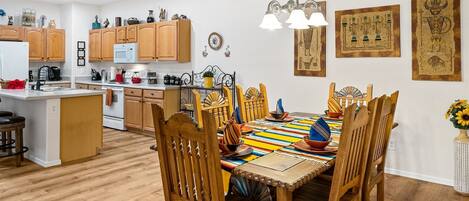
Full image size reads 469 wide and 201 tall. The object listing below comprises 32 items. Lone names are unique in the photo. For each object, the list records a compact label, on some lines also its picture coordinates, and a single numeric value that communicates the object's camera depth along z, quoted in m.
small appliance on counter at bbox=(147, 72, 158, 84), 6.54
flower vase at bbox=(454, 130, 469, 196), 3.25
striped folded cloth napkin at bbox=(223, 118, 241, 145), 1.89
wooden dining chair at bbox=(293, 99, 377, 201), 1.60
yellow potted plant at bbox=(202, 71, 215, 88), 5.45
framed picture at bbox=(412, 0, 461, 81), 3.46
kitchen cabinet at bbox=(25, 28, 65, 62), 7.01
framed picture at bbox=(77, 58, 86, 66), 7.63
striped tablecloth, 1.84
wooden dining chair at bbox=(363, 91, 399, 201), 2.08
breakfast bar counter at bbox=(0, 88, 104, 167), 4.04
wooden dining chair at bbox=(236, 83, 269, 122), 3.24
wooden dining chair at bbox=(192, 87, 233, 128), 2.65
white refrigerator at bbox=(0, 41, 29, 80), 6.30
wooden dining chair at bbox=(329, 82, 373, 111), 3.49
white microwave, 6.52
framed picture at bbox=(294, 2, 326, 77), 4.34
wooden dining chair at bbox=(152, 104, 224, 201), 1.52
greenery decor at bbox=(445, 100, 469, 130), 3.17
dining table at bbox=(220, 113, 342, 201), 1.50
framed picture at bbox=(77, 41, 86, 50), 7.59
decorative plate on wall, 5.51
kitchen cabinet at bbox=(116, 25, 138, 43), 6.58
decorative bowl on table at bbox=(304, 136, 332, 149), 1.98
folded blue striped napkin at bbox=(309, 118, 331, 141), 2.00
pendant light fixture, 2.60
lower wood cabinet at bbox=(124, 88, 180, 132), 5.72
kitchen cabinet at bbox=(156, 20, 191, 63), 5.82
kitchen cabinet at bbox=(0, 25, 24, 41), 6.62
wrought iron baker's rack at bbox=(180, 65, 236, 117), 5.41
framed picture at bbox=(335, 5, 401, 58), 3.81
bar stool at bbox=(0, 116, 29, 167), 3.86
